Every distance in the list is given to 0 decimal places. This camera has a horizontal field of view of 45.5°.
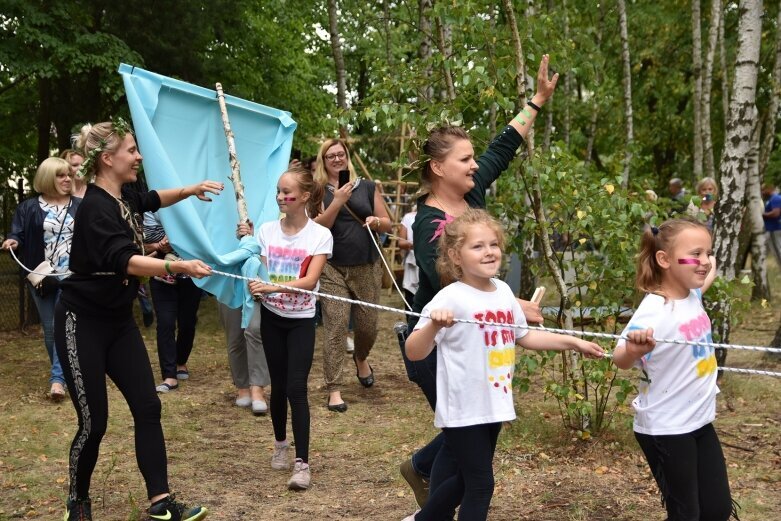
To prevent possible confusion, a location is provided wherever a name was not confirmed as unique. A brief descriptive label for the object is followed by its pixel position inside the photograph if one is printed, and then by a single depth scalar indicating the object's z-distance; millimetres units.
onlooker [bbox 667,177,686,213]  15464
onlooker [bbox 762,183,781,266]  16011
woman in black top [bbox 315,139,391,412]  7590
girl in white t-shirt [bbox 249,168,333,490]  5504
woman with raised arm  4188
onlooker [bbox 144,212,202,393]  8258
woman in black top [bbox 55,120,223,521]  4445
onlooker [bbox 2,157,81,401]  7421
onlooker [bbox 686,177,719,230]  11513
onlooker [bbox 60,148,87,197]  7613
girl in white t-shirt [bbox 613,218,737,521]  3666
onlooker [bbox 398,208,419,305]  9008
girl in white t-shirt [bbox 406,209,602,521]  3789
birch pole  5902
